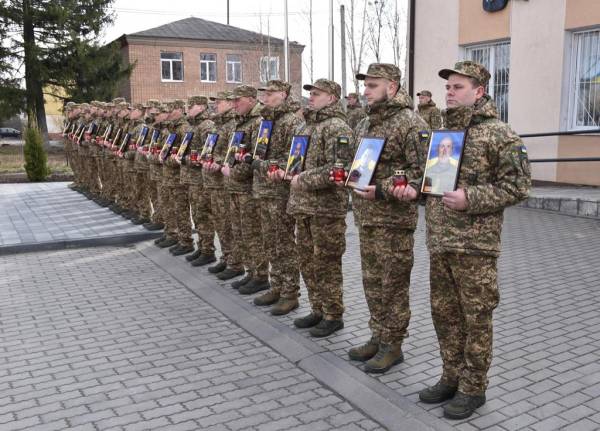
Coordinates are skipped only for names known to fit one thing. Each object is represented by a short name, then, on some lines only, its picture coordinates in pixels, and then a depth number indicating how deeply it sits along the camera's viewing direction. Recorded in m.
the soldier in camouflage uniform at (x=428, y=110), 12.56
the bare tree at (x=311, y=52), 31.95
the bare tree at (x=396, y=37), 27.45
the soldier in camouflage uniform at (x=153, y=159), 9.35
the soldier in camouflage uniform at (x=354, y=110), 14.84
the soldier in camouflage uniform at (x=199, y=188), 8.10
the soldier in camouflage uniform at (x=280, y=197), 6.11
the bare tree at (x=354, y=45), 28.23
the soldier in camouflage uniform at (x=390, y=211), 4.45
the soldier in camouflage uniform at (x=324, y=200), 5.23
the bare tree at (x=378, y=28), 27.52
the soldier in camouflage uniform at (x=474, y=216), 3.62
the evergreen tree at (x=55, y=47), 27.97
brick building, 36.91
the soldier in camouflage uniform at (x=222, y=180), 7.39
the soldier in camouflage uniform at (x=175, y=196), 8.79
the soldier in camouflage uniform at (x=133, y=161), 10.82
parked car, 51.37
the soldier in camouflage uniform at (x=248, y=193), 6.78
